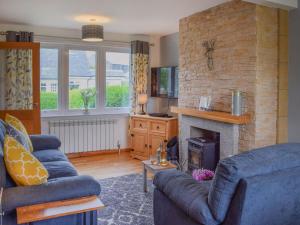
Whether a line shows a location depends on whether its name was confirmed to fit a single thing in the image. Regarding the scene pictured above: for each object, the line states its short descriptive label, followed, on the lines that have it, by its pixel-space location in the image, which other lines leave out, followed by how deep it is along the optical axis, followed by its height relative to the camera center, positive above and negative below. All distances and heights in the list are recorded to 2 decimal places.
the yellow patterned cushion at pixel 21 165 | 2.20 -0.49
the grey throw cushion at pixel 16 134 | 3.17 -0.38
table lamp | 5.98 -0.01
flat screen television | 5.66 +0.33
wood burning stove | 4.14 -0.74
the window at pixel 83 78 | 5.70 +0.39
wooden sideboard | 5.42 -0.62
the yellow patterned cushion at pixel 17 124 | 3.64 -0.32
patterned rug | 3.08 -1.19
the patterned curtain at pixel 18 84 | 5.14 +0.23
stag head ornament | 4.31 +0.67
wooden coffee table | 3.57 -0.81
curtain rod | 5.10 +1.12
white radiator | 5.72 -0.69
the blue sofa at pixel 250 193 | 1.81 -0.59
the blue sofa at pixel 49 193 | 2.11 -0.68
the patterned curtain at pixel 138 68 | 6.14 +0.61
